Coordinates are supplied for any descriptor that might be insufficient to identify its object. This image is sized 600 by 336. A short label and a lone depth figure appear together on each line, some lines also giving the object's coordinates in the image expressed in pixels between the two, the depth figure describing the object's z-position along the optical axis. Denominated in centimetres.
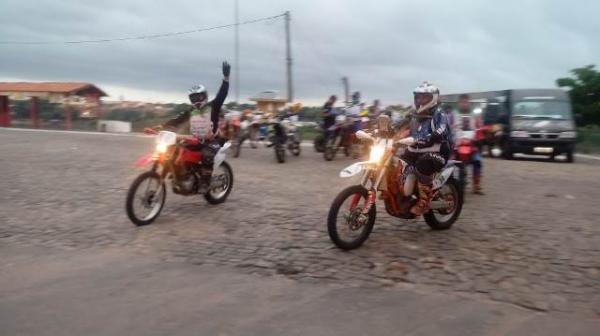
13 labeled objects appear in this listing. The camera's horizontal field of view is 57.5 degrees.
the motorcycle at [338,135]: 1441
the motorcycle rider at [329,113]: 1484
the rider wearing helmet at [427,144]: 579
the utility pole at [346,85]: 2165
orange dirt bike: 527
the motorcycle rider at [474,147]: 902
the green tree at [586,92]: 3544
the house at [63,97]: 3603
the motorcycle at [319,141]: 1559
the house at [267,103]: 2452
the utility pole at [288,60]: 3098
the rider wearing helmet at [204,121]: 749
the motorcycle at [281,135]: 1387
